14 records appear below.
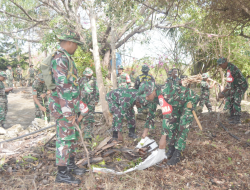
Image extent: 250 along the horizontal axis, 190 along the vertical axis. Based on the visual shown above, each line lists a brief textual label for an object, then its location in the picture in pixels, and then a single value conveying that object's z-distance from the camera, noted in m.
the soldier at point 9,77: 12.59
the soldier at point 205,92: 7.16
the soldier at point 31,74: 14.88
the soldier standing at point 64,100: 2.60
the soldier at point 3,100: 5.79
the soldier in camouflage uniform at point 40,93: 5.38
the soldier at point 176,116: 2.99
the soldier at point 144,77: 5.25
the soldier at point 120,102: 4.10
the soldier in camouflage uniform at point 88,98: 4.71
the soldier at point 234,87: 5.02
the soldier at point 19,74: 16.30
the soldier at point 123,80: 7.94
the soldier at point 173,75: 6.60
